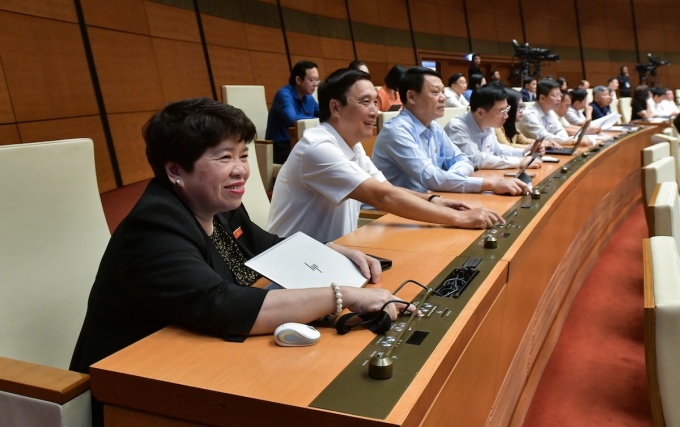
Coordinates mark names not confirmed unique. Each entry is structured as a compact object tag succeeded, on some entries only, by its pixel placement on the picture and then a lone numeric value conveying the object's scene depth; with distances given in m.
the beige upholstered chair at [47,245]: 1.23
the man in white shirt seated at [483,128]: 2.98
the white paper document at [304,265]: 1.08
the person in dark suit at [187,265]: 0.99
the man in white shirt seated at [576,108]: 5.86
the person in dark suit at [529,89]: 7.67
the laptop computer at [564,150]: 3.42
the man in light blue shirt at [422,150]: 2.38
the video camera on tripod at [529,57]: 8.73
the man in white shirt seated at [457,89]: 6.51
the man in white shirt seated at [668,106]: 8.59
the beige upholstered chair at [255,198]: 2.32
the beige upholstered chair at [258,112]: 3.83
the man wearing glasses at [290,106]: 4.20
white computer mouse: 0.94
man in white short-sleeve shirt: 1.80
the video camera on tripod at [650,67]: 11.04
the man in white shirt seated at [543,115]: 4.52
